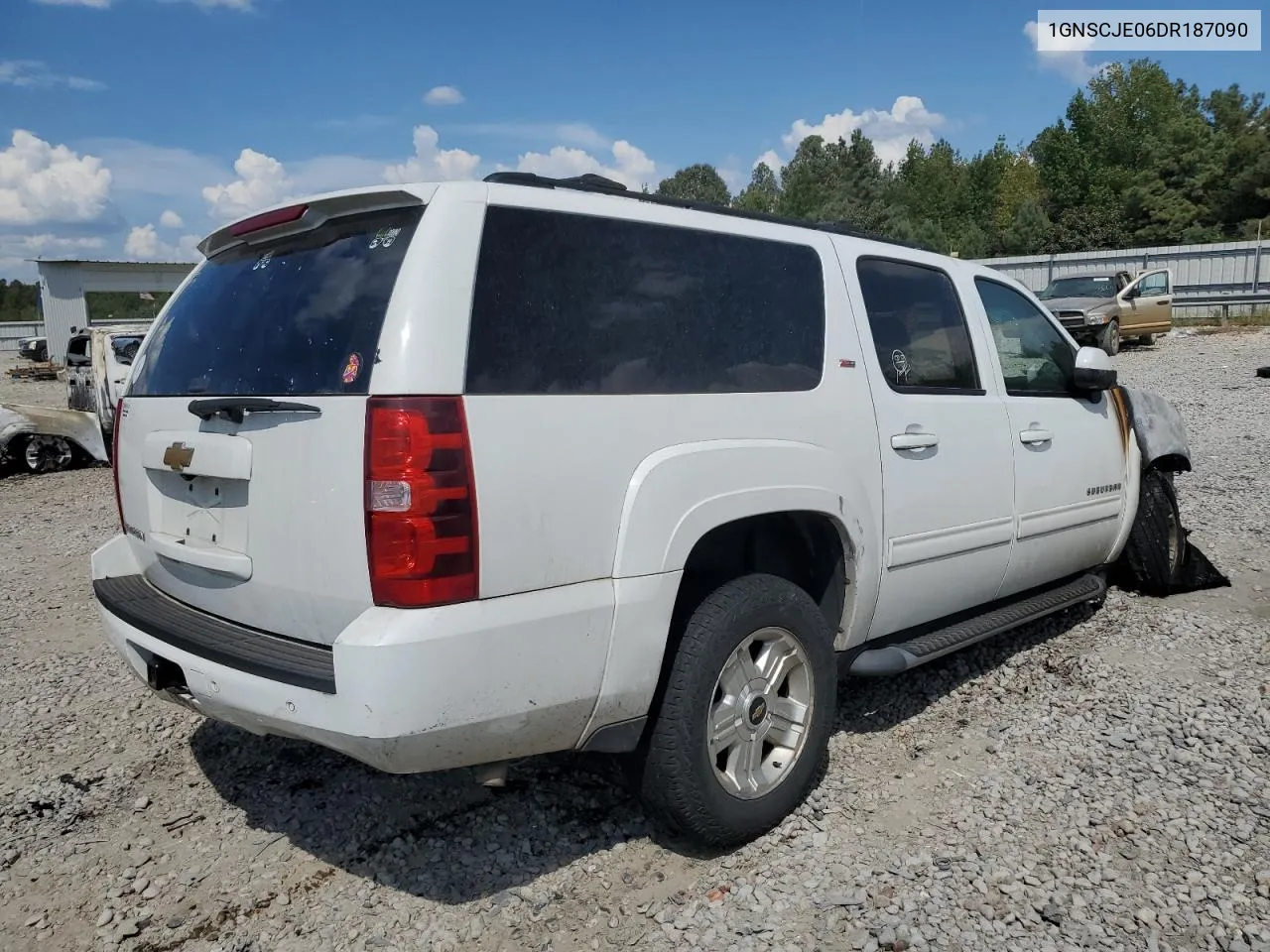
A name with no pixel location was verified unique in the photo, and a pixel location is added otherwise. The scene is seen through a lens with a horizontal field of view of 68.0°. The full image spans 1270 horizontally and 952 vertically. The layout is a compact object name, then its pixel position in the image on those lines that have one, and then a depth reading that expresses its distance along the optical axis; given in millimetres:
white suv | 2289
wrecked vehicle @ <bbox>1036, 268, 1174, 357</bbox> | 18906
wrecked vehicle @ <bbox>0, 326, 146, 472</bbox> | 11820
